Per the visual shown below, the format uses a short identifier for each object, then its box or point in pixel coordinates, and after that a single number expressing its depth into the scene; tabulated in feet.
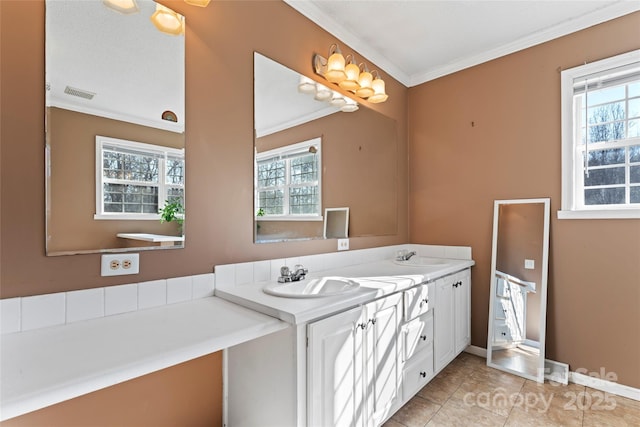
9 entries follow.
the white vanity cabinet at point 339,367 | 4.13
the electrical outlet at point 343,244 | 7.86
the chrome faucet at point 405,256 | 8.88
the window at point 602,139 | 7.10
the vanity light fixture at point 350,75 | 7.14
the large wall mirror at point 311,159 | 6.15
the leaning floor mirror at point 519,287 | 7.82
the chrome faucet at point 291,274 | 5.82
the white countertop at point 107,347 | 2.52
